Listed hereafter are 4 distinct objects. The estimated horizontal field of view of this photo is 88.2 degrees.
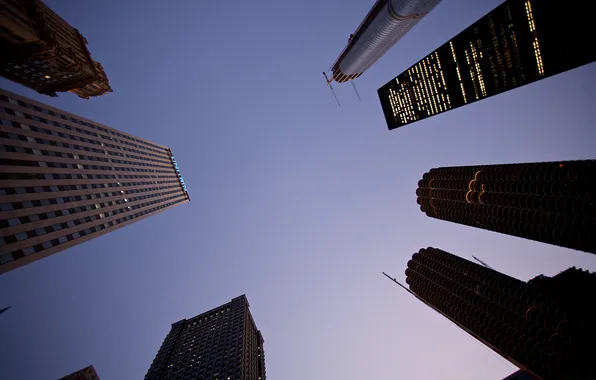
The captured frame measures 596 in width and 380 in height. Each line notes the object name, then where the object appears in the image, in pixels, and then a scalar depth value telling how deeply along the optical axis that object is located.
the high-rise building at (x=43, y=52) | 53.10
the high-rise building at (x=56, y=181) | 48.44
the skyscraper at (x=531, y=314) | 95.88
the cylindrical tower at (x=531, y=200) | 99.88
